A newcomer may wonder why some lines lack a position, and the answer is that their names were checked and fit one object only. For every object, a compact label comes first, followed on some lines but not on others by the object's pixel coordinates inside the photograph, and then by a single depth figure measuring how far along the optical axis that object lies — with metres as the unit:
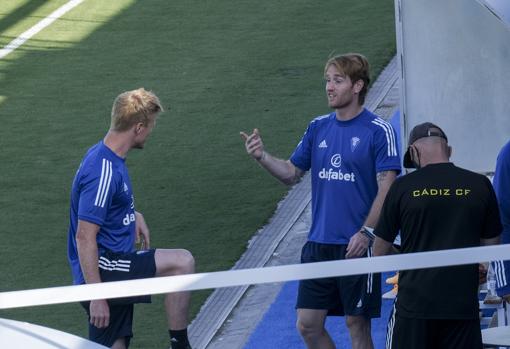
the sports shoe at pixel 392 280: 17.39
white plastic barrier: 9.43
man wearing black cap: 11.66
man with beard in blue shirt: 13.68
